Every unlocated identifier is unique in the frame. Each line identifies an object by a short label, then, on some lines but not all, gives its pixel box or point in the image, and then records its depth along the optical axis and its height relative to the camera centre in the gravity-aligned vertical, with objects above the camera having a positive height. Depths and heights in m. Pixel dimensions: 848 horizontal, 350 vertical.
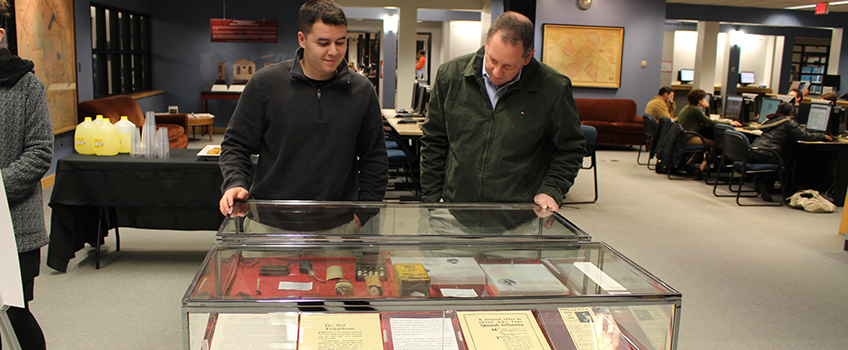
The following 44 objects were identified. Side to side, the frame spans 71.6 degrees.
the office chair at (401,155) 5.70 -0.68
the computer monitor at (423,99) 6.81 -0.16
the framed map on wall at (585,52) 10.72 +0.70
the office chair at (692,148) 7.73 -0.69
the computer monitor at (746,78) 16.78 +0.54
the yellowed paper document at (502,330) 1.13 -0.47
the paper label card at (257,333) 1.08 -0.46
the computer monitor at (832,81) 13.20 +0.43
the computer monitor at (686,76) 15.88 +0.51
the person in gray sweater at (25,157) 1.75 -0.26
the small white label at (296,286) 1.23 -0.43
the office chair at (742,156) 6.41 -0.65
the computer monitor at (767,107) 8.23 -0.13
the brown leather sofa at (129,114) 7.31 -0.53
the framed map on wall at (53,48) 5.75 +0.24
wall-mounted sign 10.48 +0.84
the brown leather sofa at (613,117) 10.49 -0.46
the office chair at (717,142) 7.20 -0.57
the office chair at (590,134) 6.04 -0.44
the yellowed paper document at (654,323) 1.16 -0.45
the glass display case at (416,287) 1.08 -0.41
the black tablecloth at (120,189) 3.55 -0.70
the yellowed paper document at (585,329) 1.17 -0.48
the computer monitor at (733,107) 9.02 -0.16
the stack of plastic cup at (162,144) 3.74 -0.43
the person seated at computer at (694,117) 7.93 -0.30
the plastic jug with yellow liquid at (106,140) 3.73 -0.42
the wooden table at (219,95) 10.84 -0.32
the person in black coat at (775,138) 6.52 -0.43
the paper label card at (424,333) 1.12 -0.47
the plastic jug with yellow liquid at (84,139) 3.74 -0.42
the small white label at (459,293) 1.20 -0.42
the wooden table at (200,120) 9.98 -0.75
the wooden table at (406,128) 5.48 -0.42
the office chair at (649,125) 8.35 -0.44
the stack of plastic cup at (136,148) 3.75 -0.46
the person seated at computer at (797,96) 9.33 +0.05
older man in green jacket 1.97 -0.14
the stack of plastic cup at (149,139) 3.72 -0.41
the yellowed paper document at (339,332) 1.08 -0.46
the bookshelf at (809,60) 18.19 +1.22
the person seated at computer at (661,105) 9.12 -0.18
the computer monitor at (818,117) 6.89 -0.21
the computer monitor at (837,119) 6.86 -0.21
